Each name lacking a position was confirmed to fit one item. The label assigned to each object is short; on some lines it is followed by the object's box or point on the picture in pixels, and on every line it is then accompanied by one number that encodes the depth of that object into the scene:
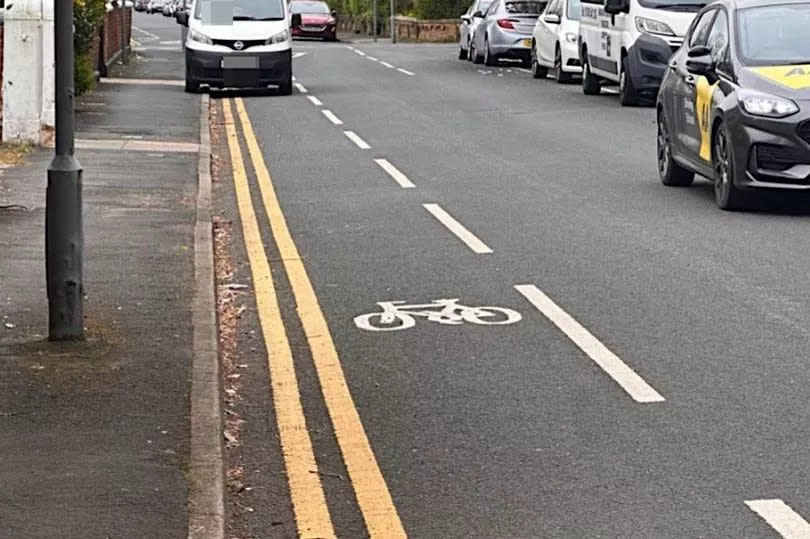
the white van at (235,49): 27.91
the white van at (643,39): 25.06
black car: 12.88
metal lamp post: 8.36
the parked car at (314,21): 59.62
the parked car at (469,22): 40.97
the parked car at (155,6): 95.06
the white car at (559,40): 31.14
